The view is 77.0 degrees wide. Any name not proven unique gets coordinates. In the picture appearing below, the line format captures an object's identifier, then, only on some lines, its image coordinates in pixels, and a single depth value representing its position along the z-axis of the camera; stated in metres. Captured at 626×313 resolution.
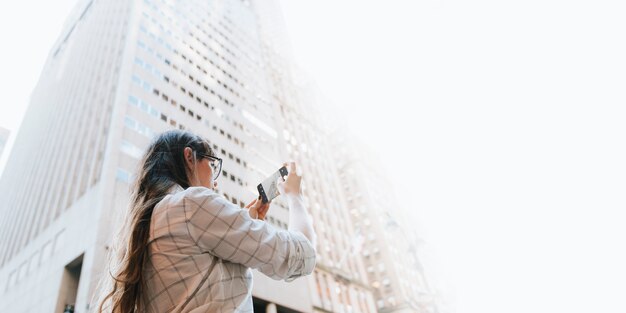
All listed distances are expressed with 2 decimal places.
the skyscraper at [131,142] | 25.52
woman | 1.75
